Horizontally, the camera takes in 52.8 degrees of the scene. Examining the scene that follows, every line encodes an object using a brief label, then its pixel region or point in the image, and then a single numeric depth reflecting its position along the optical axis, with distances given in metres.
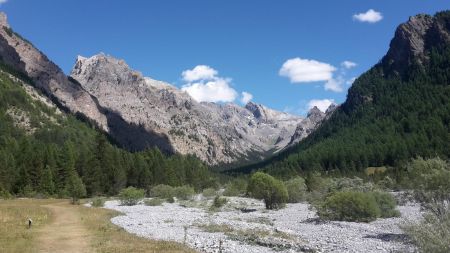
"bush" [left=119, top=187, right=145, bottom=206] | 89.31
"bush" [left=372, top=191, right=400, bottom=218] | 57.51
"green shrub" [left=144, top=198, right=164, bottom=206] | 87.56
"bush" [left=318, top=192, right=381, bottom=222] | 53.50
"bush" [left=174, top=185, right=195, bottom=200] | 109.50
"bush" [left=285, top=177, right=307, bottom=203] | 95.12
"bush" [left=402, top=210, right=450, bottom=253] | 19.12
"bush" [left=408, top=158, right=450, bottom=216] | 39.34
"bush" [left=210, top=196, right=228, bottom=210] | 78.81
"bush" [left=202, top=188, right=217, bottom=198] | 115.62
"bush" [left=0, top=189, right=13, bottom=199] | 88.00
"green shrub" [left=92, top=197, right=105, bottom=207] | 78.47
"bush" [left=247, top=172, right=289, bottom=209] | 76.12
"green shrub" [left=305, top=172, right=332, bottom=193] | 106.78
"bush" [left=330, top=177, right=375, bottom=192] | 98.04
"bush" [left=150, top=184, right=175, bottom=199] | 108.09
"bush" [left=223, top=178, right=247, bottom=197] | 128.75
